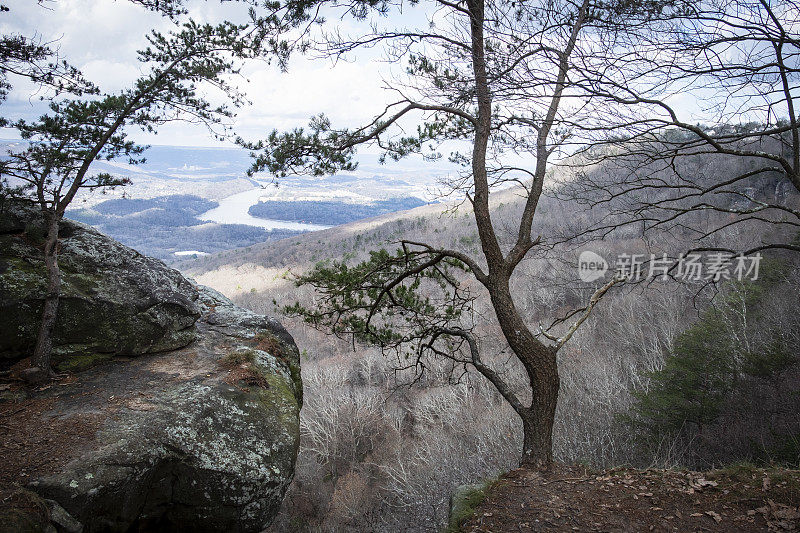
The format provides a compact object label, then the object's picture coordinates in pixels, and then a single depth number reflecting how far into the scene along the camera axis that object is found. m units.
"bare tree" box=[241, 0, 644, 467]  4.21
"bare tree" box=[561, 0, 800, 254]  3.86
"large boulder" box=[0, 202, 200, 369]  4.81
